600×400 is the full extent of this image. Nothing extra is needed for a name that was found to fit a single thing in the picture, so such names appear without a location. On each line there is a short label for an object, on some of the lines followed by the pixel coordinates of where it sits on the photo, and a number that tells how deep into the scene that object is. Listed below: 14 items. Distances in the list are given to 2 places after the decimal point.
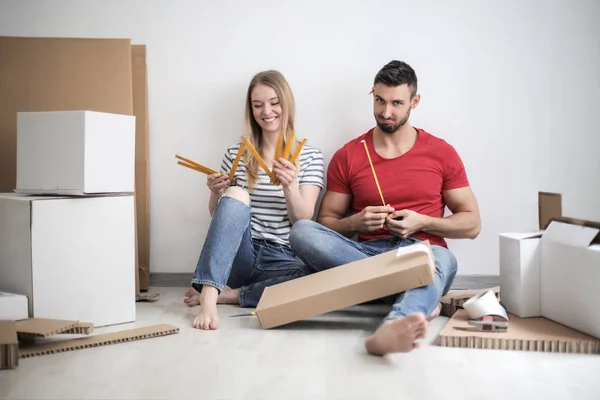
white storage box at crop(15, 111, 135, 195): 2.06
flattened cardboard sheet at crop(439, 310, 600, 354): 1.83
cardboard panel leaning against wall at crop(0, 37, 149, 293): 2.57
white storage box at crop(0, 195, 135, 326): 2.01
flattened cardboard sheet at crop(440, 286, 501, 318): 2.22
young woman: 2.21
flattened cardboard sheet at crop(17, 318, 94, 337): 1.81
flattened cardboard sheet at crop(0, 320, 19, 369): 1.70
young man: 2.29
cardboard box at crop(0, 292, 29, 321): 1.94
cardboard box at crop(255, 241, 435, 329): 1.94
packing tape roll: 1.97
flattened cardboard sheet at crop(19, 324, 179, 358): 1.84
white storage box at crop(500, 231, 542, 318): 2.10
